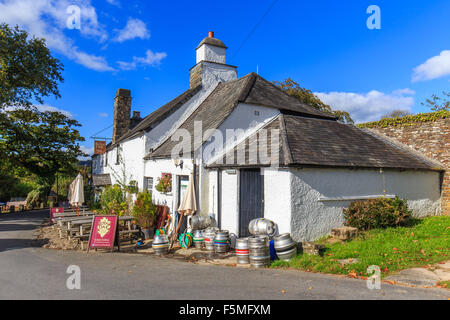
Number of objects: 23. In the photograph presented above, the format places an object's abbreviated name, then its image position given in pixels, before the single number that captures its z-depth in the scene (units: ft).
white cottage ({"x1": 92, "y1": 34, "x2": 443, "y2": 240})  31.14
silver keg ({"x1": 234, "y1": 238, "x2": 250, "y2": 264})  26.16
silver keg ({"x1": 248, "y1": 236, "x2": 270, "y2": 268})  25.41
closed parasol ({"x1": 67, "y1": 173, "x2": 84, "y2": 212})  48.11
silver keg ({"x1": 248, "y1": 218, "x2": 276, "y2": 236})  29.71
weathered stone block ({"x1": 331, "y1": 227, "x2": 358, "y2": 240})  30.07
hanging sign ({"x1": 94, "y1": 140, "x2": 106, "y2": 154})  67.00
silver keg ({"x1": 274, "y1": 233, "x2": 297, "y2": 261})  25.91
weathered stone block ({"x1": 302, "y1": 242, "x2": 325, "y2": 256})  26.32
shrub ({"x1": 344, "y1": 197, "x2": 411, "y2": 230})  32.60
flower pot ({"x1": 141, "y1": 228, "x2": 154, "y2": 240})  39.75
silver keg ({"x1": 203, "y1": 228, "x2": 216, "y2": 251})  31.24
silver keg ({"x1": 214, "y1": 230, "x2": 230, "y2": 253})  30.17
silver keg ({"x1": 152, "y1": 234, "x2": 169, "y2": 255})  30.91
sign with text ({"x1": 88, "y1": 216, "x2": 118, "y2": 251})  31.83
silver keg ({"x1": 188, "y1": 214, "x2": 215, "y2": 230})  34.06
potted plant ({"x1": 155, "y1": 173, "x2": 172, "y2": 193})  40.11
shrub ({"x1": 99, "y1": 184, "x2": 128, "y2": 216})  47.93
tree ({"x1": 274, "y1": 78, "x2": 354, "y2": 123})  80.74
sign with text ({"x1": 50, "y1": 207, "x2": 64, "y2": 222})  51.26
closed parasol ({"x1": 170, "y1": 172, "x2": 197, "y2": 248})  33.75
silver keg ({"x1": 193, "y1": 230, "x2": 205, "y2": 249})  33.40
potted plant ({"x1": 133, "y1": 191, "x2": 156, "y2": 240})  39.45
